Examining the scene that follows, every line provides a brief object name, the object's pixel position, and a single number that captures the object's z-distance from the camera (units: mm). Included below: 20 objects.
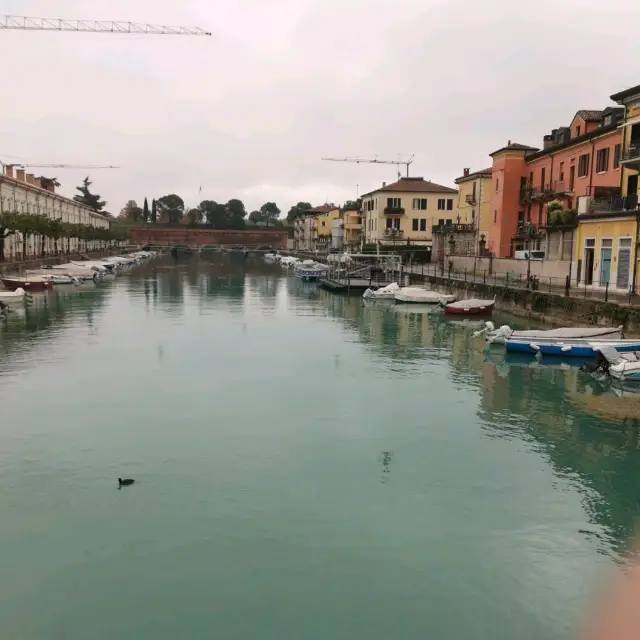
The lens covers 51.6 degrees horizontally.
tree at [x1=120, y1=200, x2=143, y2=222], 186450
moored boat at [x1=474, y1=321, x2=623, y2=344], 26562
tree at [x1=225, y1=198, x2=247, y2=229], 181375
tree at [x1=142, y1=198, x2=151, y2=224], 169162
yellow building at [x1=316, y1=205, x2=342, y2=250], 127312
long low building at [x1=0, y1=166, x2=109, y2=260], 64250
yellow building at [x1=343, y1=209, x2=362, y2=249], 101688
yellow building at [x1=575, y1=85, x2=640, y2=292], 31844
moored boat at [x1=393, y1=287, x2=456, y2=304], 47175
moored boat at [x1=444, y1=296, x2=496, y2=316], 40188
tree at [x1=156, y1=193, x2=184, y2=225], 187125
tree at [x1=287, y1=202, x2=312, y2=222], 183100
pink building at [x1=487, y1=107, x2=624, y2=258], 40375
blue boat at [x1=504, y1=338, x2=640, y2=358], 25042
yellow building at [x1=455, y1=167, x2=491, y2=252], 61969
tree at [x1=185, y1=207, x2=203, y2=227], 185625
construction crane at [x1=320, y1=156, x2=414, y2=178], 123175
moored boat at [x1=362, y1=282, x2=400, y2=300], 51281
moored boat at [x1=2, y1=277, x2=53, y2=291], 50344
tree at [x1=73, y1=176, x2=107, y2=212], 155250
